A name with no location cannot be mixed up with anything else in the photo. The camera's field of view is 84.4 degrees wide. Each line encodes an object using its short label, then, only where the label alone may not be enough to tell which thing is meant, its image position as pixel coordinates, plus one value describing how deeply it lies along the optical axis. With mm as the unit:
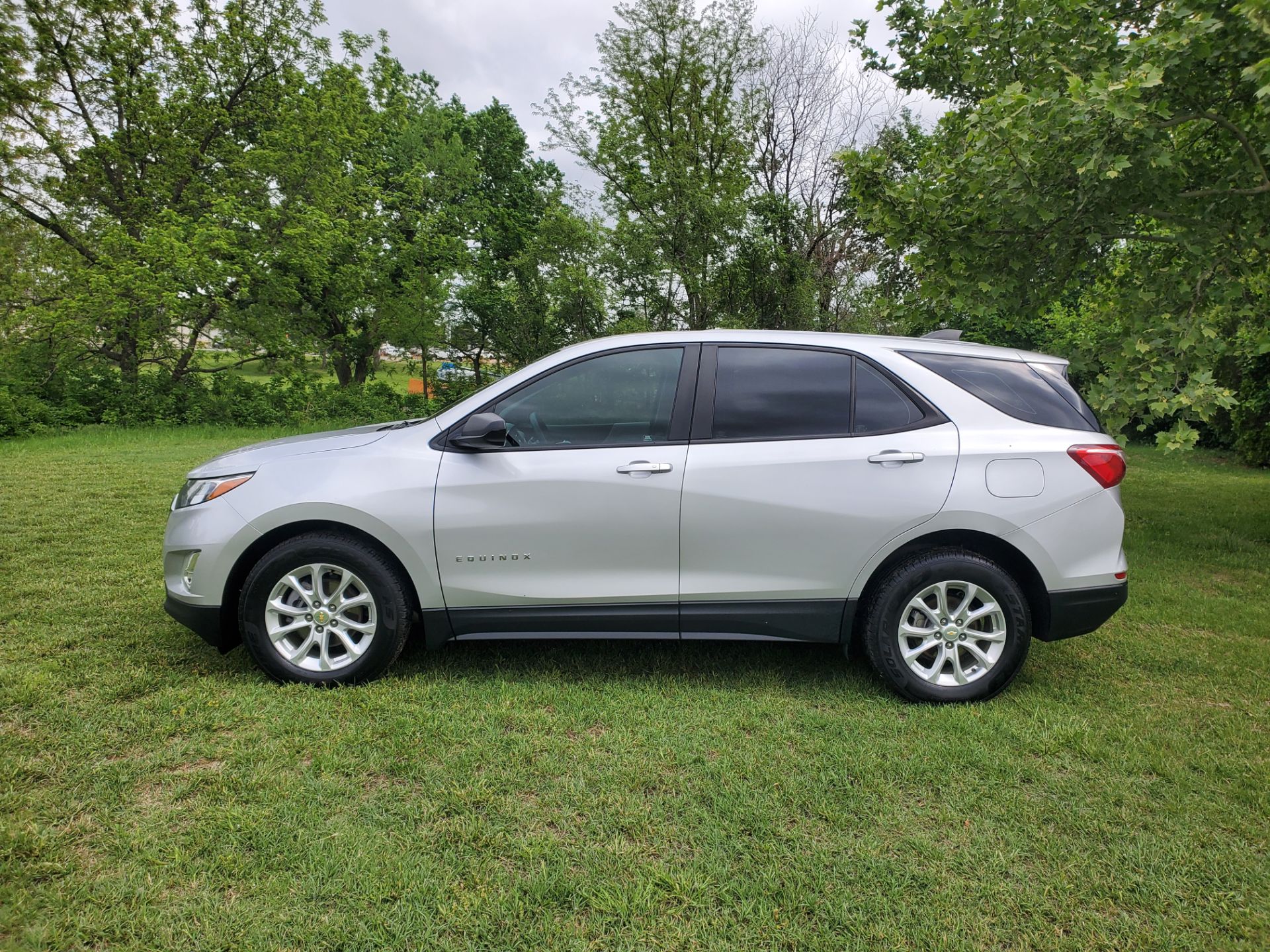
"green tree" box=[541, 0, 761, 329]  20188
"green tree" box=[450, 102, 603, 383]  18234
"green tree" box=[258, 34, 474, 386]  19797
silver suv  3248
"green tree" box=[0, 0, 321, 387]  16812
